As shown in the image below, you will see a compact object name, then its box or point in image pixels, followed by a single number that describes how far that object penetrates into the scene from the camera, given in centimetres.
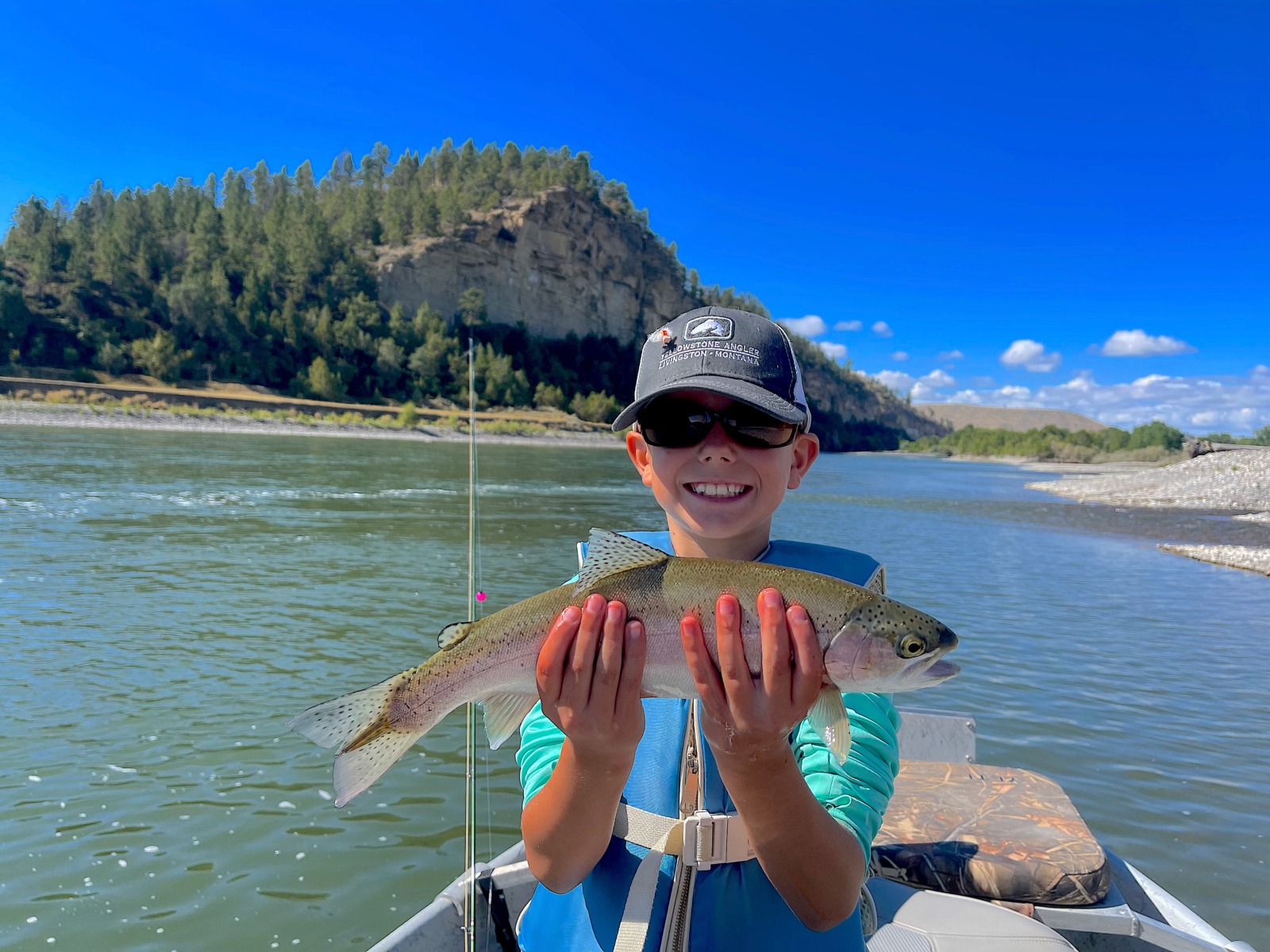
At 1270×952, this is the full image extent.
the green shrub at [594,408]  11262
